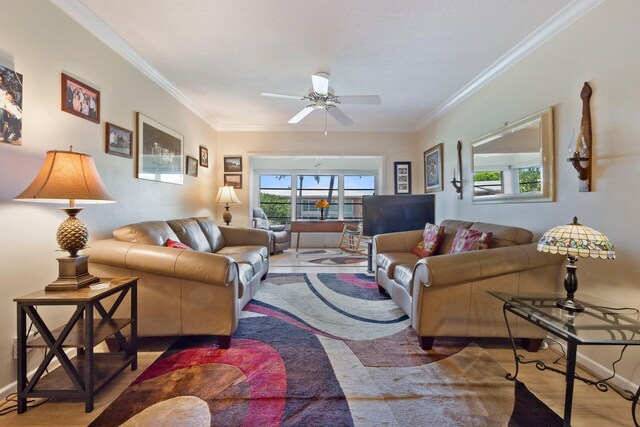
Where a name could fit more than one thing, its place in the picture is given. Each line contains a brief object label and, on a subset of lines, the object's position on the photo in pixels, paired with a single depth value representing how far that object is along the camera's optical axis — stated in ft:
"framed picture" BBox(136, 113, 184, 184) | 9.20
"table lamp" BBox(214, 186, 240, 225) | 14.66
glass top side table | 3.94
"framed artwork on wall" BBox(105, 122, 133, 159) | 7.72
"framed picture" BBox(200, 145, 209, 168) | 14.16
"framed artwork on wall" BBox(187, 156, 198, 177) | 12.71
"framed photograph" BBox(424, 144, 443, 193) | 13.61
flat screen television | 13.10
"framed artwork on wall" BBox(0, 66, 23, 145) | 4.95
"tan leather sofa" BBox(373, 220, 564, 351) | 6.35
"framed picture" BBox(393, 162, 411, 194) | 16.58
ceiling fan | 8.59
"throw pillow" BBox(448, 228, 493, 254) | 7.41
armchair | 19.08
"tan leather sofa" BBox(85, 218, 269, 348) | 6.20
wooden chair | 21.02
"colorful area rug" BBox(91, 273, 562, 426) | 4.53
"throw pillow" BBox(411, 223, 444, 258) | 9.84
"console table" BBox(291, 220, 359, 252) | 20.81
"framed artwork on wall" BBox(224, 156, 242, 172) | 16.39
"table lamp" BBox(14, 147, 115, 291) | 4.68
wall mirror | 7.29
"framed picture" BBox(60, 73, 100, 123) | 6.33
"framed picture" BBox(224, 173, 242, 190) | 16.44
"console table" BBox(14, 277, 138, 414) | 4.55
